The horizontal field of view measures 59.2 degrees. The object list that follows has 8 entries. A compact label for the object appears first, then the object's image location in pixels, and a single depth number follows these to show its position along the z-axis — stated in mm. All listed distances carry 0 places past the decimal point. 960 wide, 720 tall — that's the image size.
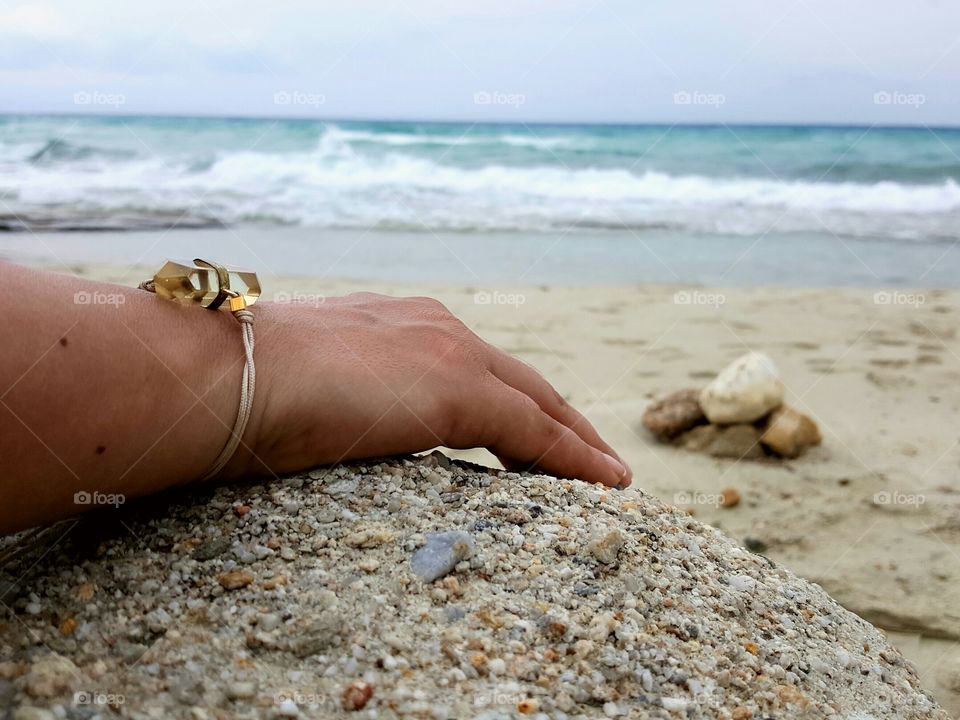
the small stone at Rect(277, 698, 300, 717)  208
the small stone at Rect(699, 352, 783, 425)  621
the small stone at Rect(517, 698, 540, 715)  217
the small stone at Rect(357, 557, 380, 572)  258
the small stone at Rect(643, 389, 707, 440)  636
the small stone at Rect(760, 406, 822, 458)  607
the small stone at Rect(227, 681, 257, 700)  211
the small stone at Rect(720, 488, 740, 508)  542
